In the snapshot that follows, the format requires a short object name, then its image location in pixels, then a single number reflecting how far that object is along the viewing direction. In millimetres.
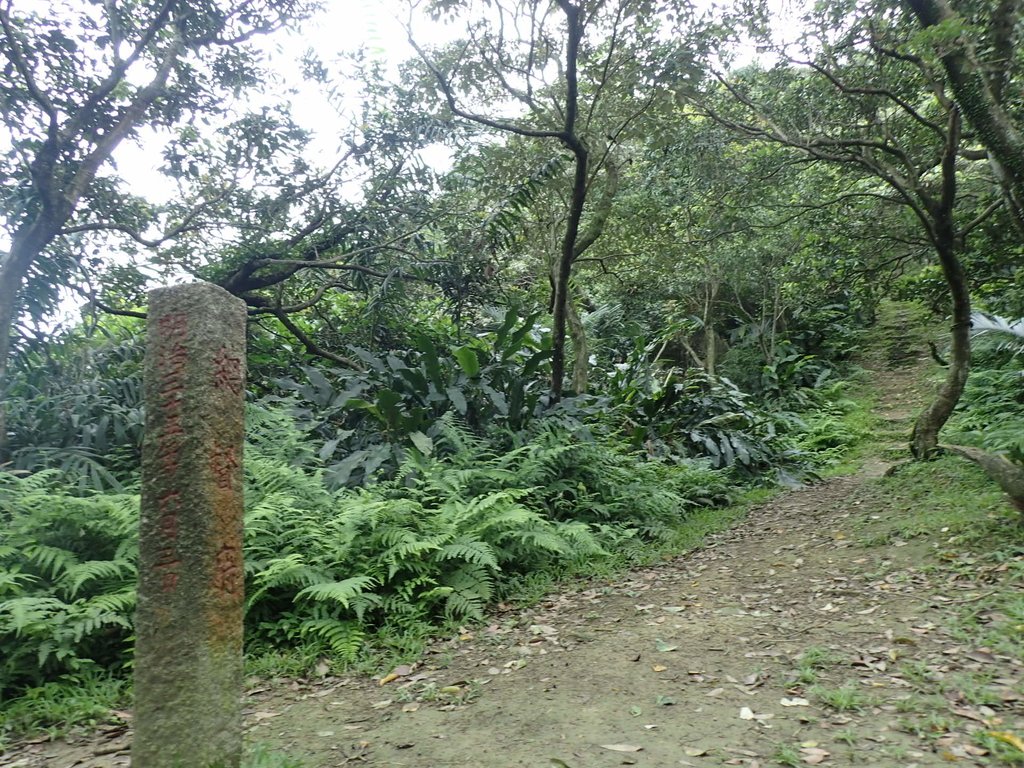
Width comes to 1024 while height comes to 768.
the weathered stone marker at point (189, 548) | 2391
